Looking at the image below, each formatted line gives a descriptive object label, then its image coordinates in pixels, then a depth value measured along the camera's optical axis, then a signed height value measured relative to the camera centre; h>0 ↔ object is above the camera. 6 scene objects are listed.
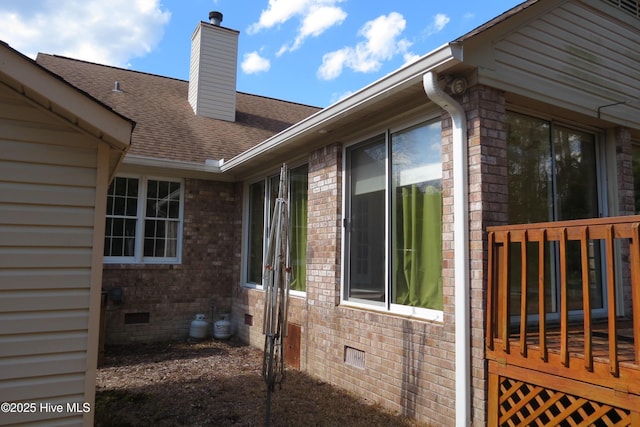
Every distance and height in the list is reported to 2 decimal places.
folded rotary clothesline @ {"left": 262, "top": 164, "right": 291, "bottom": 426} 4.17 -0.27
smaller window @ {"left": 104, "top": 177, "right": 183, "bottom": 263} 8.02 +0.52
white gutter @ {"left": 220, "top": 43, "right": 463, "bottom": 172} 3.58 +1.51
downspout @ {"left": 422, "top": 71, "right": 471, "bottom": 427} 3.68 +0.07
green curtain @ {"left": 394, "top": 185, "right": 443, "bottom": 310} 4.25 +0.05
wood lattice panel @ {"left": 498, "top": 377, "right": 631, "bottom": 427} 2.90 -1.04
